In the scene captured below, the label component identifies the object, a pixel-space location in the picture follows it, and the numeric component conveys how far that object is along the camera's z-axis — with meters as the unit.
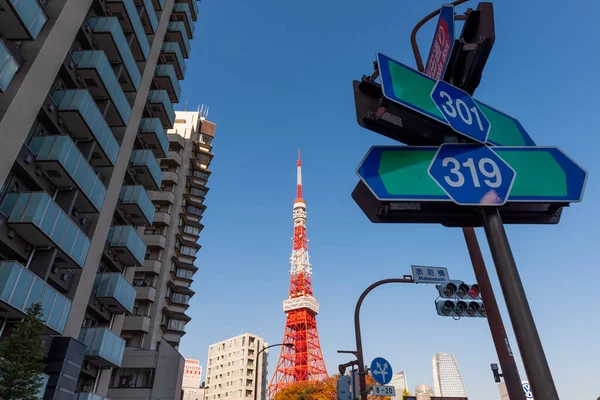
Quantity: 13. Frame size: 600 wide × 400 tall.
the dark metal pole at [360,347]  12.76
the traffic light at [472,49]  3.65
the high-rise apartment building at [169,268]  31.05
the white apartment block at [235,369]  85.62
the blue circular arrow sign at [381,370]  11.94
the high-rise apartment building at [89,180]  16.92
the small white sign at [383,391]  12.01
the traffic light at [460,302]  8.98
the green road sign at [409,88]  3.65
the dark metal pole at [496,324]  7.14
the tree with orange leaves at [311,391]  53.41
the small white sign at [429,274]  10.60
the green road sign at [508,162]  3.61
